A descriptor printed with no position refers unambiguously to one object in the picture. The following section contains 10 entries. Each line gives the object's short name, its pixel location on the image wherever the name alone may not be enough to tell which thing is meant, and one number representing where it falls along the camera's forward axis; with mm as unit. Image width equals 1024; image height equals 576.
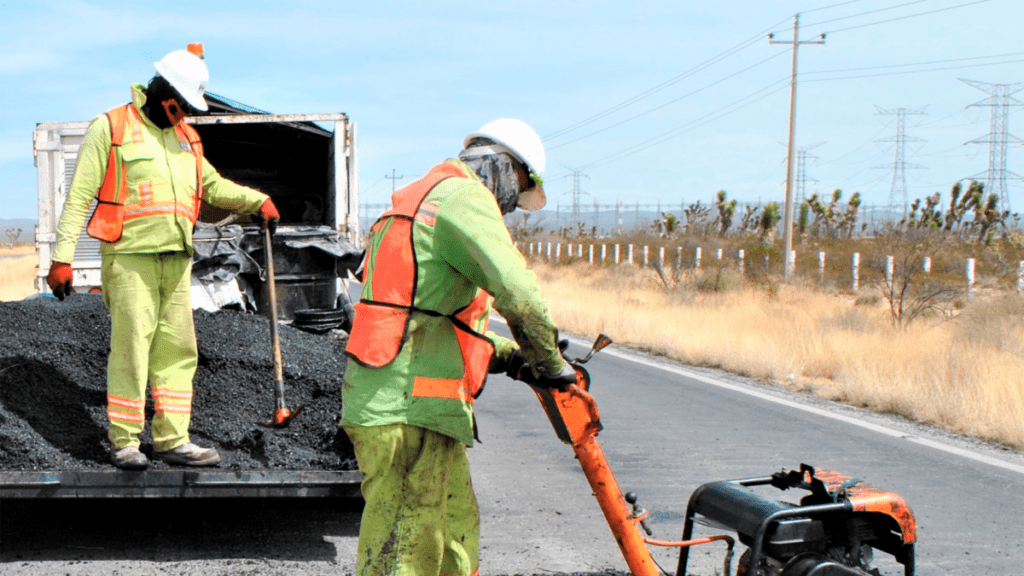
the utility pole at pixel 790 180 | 28234
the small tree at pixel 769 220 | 53438
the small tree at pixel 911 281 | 14220
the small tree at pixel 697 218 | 47634
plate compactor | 2781
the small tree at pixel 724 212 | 58250
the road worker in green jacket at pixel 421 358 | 2641
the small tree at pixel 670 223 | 63594
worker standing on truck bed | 4277
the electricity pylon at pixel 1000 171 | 53062
